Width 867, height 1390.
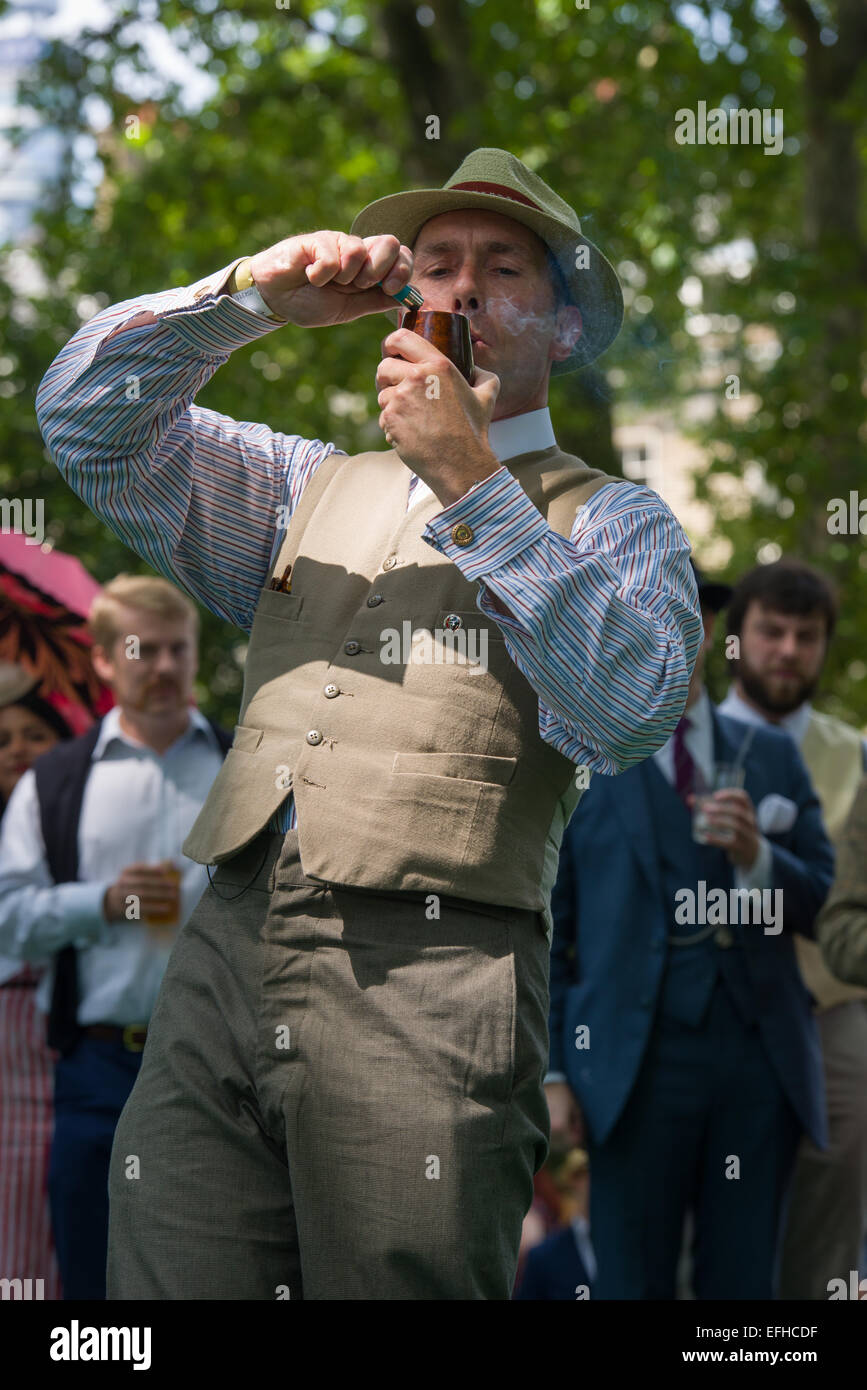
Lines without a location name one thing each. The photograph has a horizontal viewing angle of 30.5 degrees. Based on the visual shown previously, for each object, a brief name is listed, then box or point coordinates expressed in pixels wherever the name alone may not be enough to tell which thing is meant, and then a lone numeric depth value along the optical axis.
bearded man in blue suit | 4.23
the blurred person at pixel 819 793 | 4.68
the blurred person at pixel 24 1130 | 4.52
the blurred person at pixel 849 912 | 4.14
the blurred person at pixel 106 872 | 4.38
